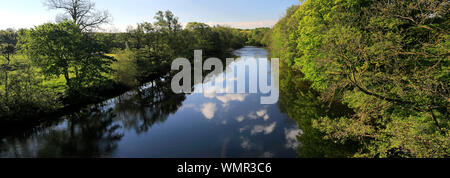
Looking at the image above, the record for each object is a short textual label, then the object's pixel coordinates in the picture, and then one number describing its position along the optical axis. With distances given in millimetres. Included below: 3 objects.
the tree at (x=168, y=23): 39050
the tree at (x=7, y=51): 13368
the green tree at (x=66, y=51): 17080
